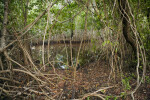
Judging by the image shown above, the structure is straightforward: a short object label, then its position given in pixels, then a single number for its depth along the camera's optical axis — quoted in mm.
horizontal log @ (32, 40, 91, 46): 9844
